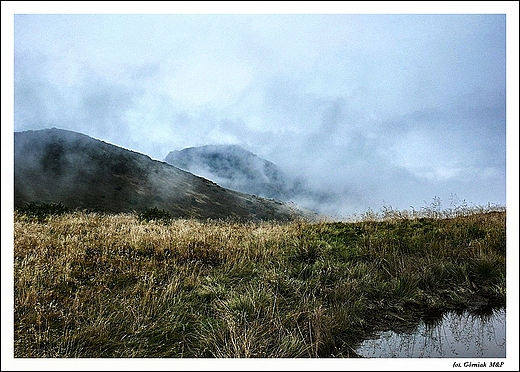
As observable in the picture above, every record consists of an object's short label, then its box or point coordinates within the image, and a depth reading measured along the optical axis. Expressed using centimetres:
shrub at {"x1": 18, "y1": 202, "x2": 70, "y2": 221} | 905
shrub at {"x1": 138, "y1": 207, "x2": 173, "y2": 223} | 977
